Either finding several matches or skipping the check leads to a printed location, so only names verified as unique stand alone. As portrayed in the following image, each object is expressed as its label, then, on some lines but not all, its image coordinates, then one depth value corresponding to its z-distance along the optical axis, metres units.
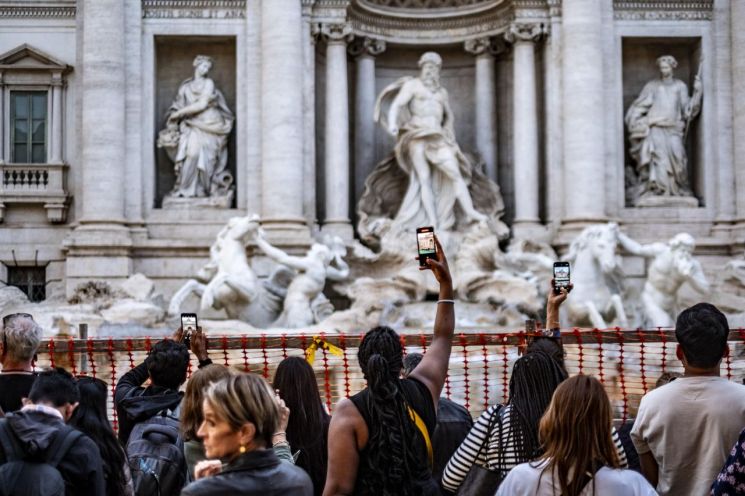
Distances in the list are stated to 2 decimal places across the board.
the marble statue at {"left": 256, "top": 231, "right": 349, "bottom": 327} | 18.30
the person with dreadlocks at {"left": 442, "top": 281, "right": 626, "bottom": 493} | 5.18
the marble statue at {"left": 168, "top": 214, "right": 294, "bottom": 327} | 18.08
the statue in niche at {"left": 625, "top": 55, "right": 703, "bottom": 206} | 21.88
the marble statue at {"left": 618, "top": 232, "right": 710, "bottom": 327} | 17.80
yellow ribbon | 8.17
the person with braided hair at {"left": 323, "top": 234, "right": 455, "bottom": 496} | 4.93
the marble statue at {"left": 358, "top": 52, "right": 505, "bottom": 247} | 20.81
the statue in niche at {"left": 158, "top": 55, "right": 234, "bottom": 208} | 21.38
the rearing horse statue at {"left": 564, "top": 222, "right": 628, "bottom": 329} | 18.27
